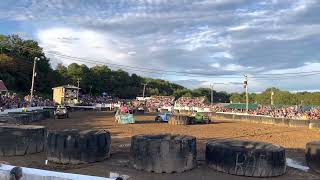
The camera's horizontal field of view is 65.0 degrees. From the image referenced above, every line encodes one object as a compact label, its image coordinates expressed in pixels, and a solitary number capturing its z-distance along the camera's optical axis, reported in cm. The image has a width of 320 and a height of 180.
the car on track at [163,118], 2117
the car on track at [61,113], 2272
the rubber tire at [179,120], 1966
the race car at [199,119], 2075
